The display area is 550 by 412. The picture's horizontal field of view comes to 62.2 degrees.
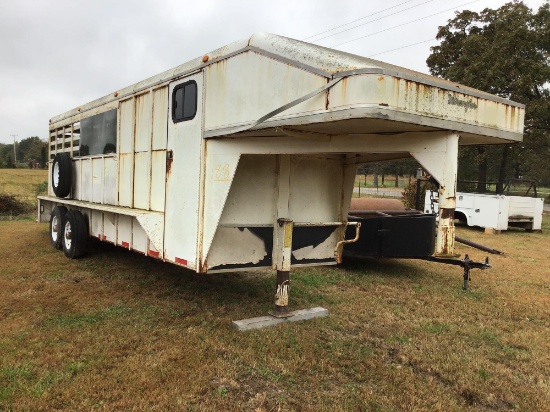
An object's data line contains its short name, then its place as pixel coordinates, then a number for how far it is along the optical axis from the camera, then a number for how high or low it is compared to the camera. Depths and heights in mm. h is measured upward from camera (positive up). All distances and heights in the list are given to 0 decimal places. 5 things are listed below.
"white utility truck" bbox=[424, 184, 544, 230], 13922 -656
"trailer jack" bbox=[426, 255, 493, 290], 6703 -1145
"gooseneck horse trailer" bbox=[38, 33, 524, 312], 3580 +348
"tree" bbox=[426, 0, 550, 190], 21062 +5919
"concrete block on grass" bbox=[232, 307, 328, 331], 4773 -1525
